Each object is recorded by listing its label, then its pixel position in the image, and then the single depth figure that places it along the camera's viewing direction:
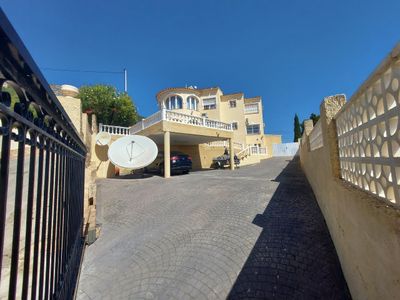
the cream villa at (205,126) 13.13
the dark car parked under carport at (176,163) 13.07
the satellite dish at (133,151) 10.82
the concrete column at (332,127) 3.20
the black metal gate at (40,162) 0.89
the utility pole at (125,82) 32.50
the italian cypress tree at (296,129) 40.49
